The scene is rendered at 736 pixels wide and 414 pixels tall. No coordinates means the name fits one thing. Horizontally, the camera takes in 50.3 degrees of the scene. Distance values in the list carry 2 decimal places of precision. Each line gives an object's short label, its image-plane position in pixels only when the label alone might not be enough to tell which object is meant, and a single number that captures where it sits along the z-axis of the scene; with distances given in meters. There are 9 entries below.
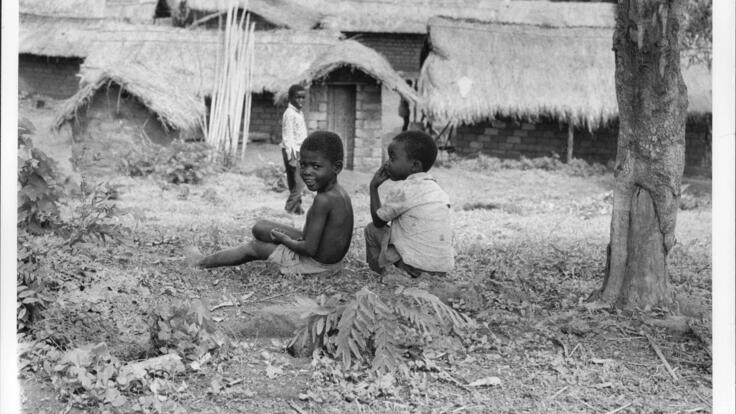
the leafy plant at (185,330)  4.03
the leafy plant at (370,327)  4.05
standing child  9.88
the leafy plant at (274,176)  13.20
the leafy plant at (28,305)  3.99
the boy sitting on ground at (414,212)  5.25
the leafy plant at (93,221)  5.38
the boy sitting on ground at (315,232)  5.22
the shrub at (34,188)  5.22
